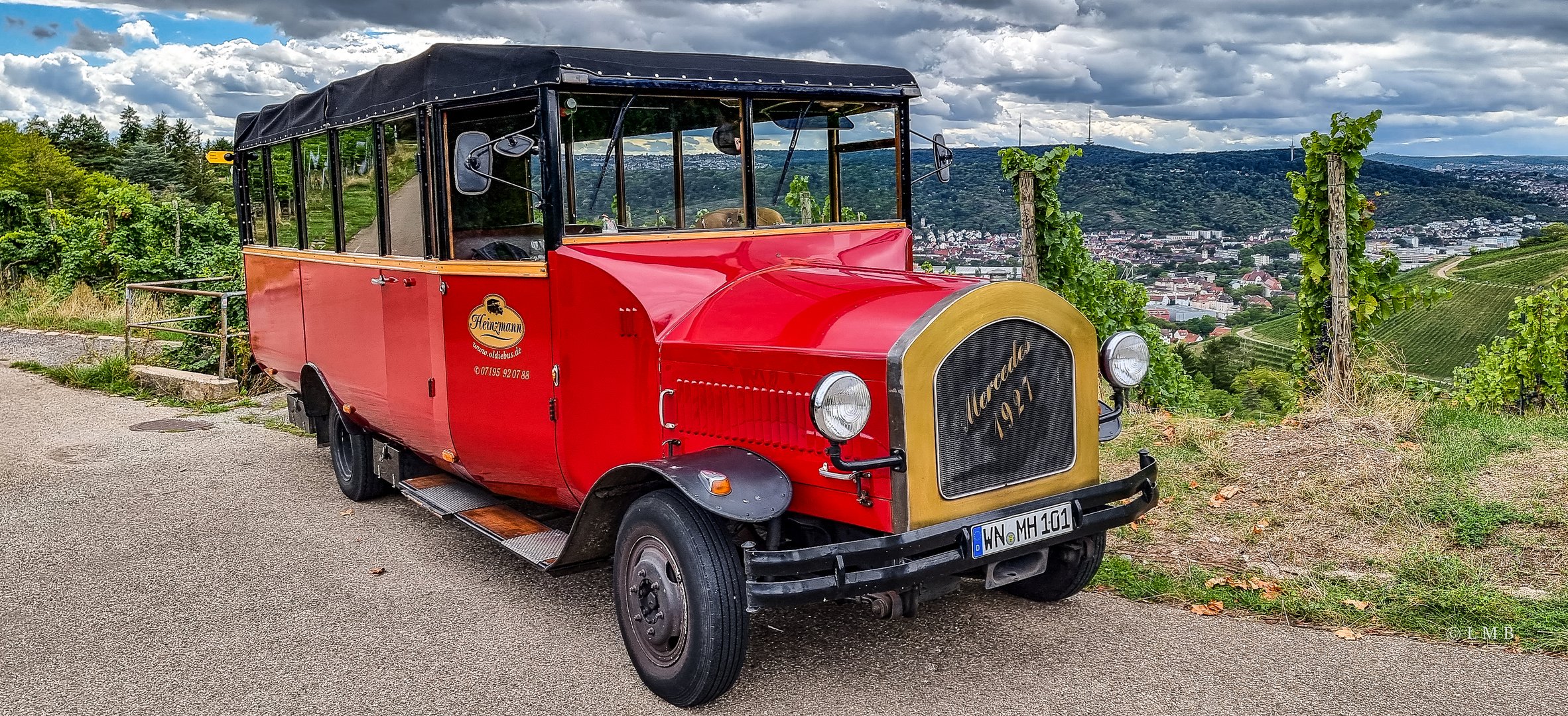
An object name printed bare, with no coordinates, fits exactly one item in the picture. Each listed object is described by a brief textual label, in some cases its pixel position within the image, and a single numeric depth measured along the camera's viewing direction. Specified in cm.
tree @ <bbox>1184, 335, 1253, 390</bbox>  2202
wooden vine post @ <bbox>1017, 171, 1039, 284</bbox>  1000
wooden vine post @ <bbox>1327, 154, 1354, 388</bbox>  938
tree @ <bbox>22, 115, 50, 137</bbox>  5596
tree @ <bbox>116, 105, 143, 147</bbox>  6044
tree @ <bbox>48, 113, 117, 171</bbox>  5640
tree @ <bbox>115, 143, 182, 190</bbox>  5056
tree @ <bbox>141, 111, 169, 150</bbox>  5941
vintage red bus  402
